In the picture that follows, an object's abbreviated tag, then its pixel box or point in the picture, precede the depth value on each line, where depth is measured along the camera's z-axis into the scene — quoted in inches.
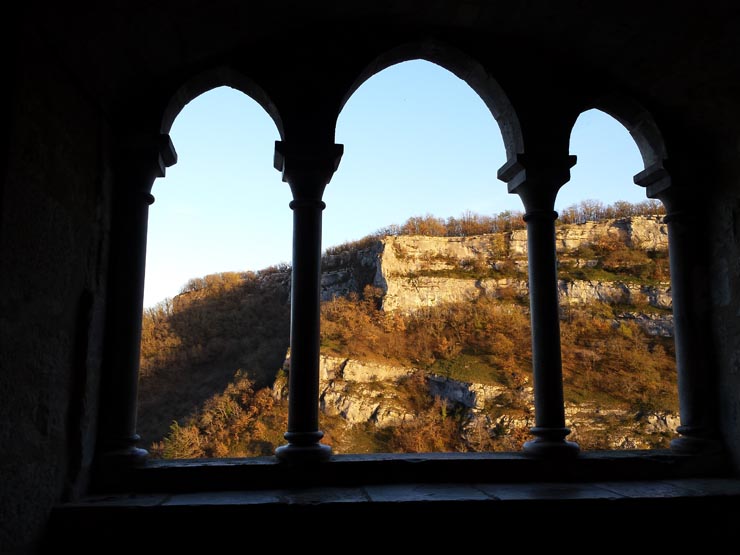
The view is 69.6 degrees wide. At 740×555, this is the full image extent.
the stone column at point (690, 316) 143.9
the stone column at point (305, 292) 127.7
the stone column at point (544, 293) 136.9
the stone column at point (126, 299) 121.6
